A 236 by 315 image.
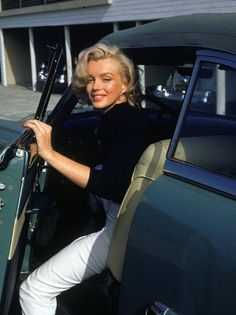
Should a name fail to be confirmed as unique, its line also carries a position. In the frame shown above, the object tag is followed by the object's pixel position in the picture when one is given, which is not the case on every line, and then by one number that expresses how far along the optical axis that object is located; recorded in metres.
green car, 1.65
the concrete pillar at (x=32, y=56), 20.75
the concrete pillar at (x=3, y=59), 23.44
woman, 2.16
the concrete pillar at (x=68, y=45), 17.81
